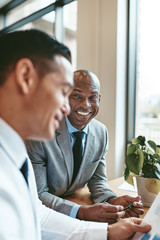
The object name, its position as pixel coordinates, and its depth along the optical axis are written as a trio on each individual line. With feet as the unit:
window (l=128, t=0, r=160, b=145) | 6.88
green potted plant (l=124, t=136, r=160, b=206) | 3.55
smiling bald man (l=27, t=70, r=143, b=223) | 3.50
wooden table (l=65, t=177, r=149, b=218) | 4.02
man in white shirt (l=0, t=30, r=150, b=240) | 1.57
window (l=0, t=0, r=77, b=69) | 9.20
